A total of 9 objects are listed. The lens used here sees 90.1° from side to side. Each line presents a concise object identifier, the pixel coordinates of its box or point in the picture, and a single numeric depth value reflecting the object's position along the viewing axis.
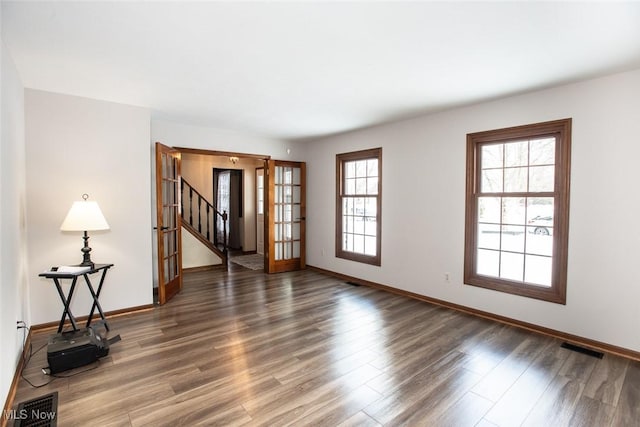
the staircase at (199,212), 7.43
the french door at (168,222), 4.29
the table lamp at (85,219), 3.09
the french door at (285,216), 6.24
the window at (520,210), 3.34
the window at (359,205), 5.33
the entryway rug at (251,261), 6.91
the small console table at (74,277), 3.01
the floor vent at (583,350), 2.96
